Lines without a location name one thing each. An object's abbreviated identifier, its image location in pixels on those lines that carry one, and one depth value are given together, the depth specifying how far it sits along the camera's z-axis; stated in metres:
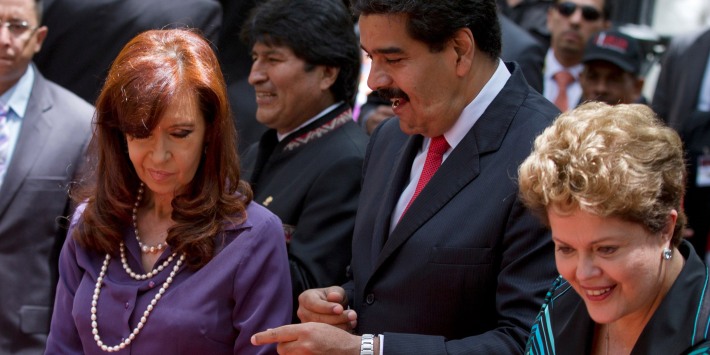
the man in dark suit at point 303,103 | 3.82
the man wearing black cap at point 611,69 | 5.46
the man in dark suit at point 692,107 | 4.99
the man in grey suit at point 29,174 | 4.36
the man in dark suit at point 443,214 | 2.84
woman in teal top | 2.34
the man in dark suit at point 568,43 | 5.96
